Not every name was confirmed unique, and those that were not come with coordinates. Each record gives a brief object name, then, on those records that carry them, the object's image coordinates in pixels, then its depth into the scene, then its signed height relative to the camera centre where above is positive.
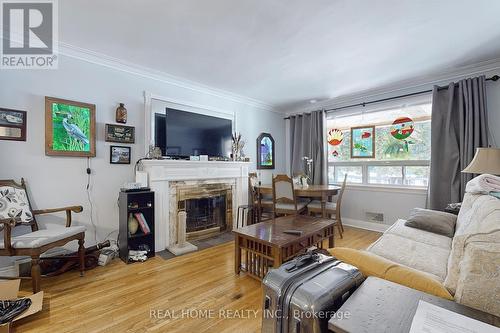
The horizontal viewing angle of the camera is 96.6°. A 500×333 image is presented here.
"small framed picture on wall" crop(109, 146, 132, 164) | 2.79 +0.17
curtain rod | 2.81 +1.13
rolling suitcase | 0.80 -0.49
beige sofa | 0.77 -0.44
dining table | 3.38 -0.38
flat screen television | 3.14 +0.51
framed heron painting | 2.39 +0.45
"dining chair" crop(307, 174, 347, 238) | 3.42 -0.66
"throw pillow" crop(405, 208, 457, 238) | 2.15 -0.56
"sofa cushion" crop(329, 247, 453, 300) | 0.90 -0.48
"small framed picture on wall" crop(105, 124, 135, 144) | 2.74 +0.44
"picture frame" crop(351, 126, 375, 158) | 4.05 +0.46
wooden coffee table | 1.99 -0.73
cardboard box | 1.62 -0.97
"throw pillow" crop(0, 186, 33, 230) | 2.04 -0.34
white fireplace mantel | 2.88 -0.12
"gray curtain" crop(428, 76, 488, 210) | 2.84 +0.43
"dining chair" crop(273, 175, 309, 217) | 3.39 -0.48
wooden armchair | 1.84 -0.60
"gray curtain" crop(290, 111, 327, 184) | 4.39 +0.51
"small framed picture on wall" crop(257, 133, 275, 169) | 4.66 +0.34
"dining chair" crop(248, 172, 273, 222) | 3.84 -0.60
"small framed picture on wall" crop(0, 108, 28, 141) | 2.15 +0.44
